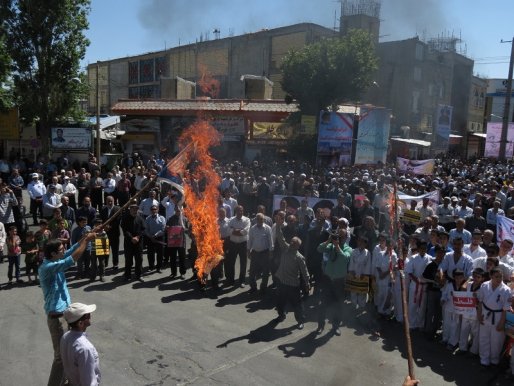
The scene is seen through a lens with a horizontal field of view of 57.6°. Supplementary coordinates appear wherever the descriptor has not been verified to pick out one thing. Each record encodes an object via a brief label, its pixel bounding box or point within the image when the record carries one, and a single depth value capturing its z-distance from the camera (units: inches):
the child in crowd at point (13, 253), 375.6
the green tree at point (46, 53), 942.4
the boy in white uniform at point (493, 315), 266.7
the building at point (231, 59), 1472.7
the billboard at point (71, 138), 967.0
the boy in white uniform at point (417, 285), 317.4
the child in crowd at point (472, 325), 280.7
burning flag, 285.4
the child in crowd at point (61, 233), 391.5
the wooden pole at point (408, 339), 148.2
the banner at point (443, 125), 1488.7
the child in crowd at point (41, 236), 385.1
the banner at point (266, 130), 1085.8
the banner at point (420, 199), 483.8
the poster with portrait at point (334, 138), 922.7
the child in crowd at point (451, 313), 291.7
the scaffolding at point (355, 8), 1229.5
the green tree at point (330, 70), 956.6
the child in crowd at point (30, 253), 377.7
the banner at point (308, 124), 978.7
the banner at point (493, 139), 1071.8
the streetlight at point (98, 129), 964.0
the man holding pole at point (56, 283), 206.5
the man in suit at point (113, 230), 430.0
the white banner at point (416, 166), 788.0
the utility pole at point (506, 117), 843.4
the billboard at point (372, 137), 962.7
